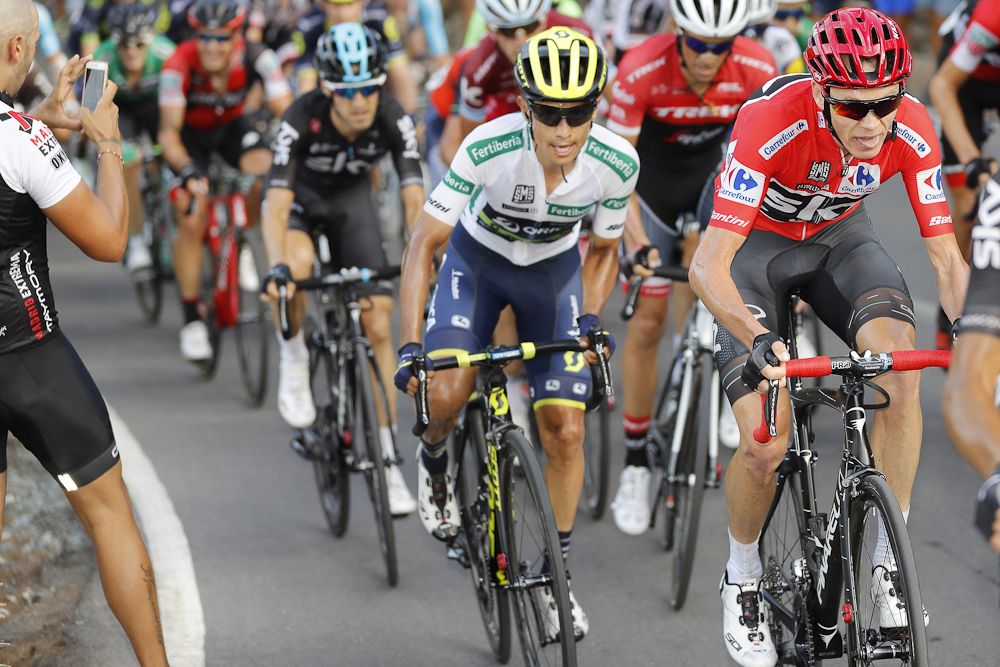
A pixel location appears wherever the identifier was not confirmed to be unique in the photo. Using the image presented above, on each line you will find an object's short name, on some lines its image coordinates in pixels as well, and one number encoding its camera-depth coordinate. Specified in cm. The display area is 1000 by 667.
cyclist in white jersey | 968
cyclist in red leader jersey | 837
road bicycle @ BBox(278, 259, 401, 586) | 1191
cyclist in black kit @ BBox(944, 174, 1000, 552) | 599
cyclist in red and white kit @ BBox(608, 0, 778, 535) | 1272
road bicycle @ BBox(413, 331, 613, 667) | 892
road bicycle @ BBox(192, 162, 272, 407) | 1784
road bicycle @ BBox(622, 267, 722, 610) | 1121
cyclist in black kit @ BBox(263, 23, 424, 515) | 1317
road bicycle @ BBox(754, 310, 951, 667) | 759
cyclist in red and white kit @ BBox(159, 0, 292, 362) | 1831
